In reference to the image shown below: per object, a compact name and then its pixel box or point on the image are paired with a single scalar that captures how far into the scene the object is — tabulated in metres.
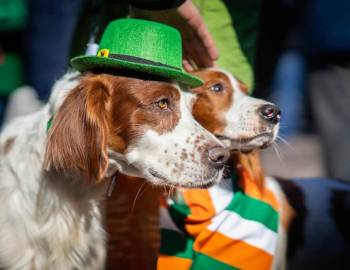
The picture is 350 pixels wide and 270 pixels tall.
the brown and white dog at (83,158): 2.21
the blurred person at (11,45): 3.63
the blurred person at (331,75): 3.00
